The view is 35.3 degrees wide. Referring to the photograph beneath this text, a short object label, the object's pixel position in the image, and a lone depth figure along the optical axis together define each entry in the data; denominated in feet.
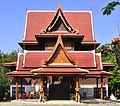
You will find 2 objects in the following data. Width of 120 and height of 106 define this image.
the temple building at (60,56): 54.13
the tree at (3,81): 69.51
